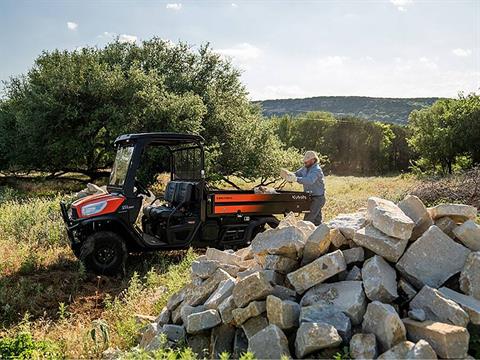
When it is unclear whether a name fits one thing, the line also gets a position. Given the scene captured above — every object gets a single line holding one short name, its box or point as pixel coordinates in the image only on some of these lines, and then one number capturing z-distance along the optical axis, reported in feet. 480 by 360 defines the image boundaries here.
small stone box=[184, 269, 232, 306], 15.10
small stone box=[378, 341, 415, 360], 10.19
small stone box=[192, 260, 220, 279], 16.18
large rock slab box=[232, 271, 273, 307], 13.04
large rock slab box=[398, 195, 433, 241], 14.92
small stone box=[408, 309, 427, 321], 11.49
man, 26.37
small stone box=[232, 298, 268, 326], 12.73
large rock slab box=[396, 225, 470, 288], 13.43
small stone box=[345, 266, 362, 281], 13.62
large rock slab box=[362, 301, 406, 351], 10.84
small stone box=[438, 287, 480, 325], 11.62
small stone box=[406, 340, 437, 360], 9.92
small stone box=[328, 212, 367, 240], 15.03
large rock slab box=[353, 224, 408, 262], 13.58
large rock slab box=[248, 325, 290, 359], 11.30
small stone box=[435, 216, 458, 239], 15.02
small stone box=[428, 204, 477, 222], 15.02
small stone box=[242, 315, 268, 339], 12.65
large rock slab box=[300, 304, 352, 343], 11.52
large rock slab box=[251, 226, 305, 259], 14.73
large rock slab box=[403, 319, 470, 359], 10.48
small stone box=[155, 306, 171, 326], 15.03
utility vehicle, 23.16
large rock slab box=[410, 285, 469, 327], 11.44
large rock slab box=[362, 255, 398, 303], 12.43
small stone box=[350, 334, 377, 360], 10.61
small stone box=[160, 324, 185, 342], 13.56
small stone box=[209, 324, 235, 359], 12.89
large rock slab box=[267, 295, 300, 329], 12.09
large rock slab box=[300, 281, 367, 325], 12.14
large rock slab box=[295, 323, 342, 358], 10.89
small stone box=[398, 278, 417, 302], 12.87
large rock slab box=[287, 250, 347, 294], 13.52
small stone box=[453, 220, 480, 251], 14.11
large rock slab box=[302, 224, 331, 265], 14.46
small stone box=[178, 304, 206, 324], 14.19
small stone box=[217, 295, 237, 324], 13.21
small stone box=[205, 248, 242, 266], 17.52
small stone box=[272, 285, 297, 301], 13.73
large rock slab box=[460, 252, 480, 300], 12.76
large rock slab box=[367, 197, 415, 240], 13.50
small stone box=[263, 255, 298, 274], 14.85
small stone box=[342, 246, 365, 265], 14.32
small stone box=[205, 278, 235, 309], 14.03
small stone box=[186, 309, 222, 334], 13.34
